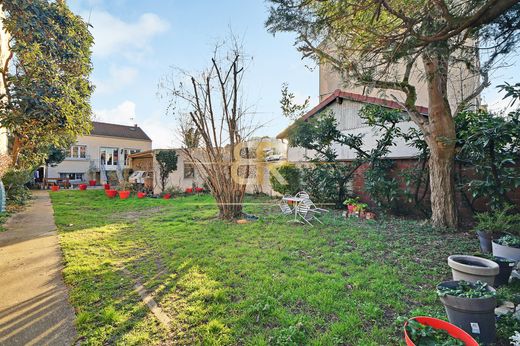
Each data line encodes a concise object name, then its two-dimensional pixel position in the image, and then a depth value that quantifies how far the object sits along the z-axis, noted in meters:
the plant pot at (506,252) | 3.44
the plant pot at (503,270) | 3.13
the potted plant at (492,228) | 4.15
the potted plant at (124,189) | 12.72
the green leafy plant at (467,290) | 2.20
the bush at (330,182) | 8.80
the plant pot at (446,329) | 1.83
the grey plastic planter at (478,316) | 2.11
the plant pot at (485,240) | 4.12
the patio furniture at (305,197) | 7.62
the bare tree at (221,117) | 7.25
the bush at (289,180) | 10.78
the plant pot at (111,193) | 13.27
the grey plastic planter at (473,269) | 2.69
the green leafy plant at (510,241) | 3.53
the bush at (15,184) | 9.34
